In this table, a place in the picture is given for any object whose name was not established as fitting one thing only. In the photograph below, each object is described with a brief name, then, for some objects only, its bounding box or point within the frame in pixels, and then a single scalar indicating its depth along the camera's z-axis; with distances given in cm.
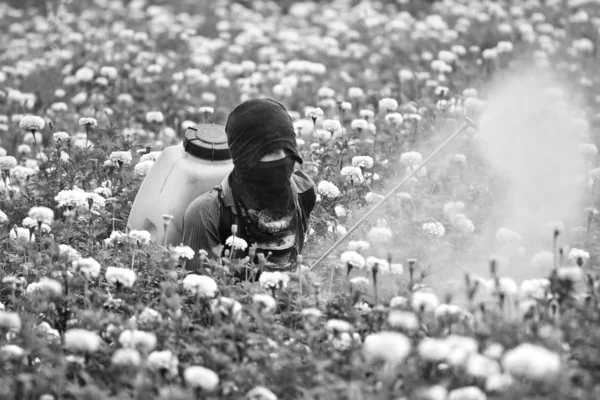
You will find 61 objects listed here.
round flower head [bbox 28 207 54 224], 816
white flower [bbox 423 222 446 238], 1001
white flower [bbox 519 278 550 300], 736
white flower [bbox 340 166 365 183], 1072
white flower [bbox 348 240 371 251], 878
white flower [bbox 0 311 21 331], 719
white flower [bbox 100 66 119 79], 1509
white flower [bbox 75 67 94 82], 1581
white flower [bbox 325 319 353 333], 721
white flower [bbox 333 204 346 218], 1068
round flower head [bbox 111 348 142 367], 657
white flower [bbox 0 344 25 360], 700
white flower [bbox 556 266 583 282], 696
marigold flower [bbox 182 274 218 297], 760
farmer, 866
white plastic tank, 965
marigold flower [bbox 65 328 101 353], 670
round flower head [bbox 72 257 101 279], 777
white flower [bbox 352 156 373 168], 1091
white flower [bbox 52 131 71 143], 1148
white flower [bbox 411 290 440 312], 691
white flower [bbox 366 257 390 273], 773
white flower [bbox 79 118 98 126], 1148
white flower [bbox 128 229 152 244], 858
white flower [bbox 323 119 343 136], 1178
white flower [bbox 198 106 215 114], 1239
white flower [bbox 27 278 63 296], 740
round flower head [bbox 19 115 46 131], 1122
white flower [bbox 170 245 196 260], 833
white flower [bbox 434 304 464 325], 716
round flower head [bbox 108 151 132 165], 1096
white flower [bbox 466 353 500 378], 607
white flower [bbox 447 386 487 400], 594
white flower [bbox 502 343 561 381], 564
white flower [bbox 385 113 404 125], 1207
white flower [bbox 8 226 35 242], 1000
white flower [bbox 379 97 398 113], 1262
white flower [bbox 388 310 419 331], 680
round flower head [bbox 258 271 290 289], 786
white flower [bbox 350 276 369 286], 793
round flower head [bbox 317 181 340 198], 1070
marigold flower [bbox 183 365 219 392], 637
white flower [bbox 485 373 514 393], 591
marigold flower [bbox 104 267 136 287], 752
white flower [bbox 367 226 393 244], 931
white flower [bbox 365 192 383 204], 1065
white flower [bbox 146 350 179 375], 675
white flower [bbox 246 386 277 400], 647
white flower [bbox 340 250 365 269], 809
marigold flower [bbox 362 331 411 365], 596
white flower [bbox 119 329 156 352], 682
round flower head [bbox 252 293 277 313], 745
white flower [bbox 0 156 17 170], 1102
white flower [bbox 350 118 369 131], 1192
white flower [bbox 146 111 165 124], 1380
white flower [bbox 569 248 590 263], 836
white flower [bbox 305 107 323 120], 1136
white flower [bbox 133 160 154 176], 1098
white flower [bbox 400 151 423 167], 1117
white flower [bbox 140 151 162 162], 1131
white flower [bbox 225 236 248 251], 870
